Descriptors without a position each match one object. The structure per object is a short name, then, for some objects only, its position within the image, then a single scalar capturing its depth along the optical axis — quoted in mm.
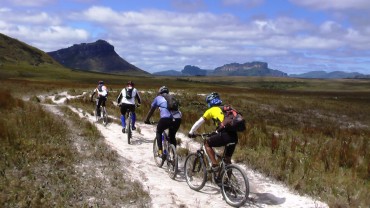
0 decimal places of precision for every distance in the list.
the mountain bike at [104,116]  19828
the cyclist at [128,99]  16016
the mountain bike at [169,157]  10555
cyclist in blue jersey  10812
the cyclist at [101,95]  20625
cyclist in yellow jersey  8547
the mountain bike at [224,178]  8266
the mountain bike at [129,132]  14725
